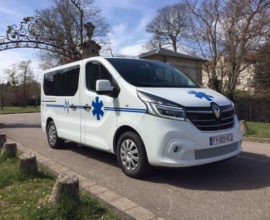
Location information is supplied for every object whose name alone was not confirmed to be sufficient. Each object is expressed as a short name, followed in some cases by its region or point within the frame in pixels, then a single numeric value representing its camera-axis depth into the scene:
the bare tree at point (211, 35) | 13.20
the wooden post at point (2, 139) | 5.74
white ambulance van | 3.39
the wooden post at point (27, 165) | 3.63
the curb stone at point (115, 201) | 2.68
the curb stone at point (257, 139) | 6.37
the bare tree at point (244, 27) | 12.24
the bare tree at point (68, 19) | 22.49
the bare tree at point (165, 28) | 28.62
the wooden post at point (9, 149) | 4.56
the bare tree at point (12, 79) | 37.75
